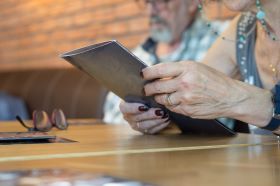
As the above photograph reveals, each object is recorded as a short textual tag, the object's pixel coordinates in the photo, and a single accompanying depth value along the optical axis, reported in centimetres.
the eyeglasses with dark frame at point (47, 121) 121
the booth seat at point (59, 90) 275
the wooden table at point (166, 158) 54
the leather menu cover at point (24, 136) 92
